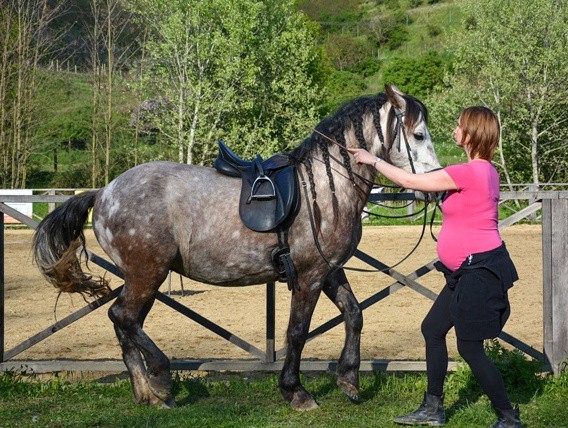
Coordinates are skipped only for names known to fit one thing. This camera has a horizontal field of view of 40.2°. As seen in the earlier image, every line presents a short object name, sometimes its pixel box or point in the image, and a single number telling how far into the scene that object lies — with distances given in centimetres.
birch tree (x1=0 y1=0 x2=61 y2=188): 2977
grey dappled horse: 509
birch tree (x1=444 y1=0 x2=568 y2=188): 3072
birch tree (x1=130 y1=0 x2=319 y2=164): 3206
